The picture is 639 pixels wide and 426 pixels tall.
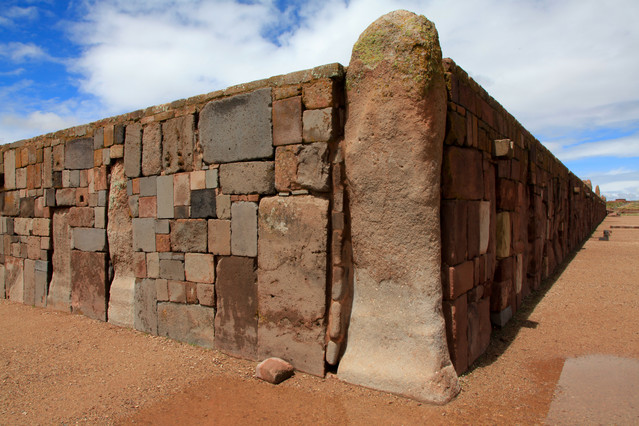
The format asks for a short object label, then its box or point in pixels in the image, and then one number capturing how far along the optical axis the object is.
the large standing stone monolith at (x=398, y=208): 3.46
